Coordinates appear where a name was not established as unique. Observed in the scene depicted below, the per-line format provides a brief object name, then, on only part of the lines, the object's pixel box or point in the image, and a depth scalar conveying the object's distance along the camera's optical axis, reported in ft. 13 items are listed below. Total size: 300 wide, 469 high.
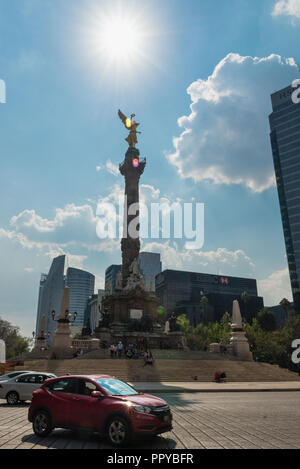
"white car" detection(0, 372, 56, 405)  45.85
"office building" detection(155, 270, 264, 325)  389.44
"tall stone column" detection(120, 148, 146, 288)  165.07
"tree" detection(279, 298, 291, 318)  243.46
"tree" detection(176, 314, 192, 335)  279.77
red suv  21.45
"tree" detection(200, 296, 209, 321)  356.59
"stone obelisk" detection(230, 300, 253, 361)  116.67
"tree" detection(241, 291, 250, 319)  397.49
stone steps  81.10
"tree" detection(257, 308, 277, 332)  254.47
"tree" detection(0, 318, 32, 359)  229.13
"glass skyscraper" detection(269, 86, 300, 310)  360.89
